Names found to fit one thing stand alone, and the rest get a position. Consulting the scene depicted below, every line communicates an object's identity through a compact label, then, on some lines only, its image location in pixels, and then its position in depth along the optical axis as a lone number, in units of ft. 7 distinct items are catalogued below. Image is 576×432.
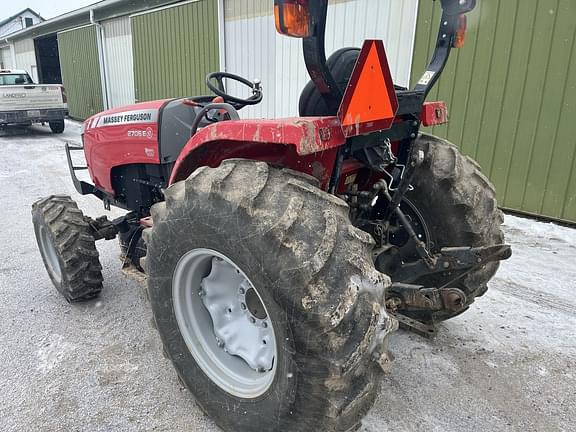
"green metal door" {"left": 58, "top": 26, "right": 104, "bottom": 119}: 49.65
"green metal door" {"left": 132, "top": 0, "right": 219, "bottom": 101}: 32.55
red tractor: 5.22
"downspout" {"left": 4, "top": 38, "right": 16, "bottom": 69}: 86.38
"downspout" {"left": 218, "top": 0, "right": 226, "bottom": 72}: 30.63
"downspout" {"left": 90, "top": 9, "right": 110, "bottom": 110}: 46.85
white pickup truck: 42.96
